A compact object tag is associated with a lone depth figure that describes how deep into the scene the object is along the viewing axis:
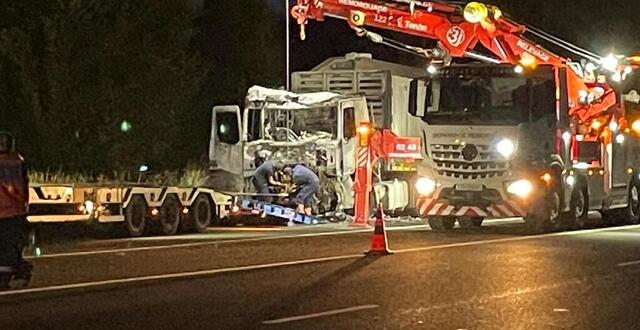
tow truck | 23.94
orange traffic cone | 18.59
